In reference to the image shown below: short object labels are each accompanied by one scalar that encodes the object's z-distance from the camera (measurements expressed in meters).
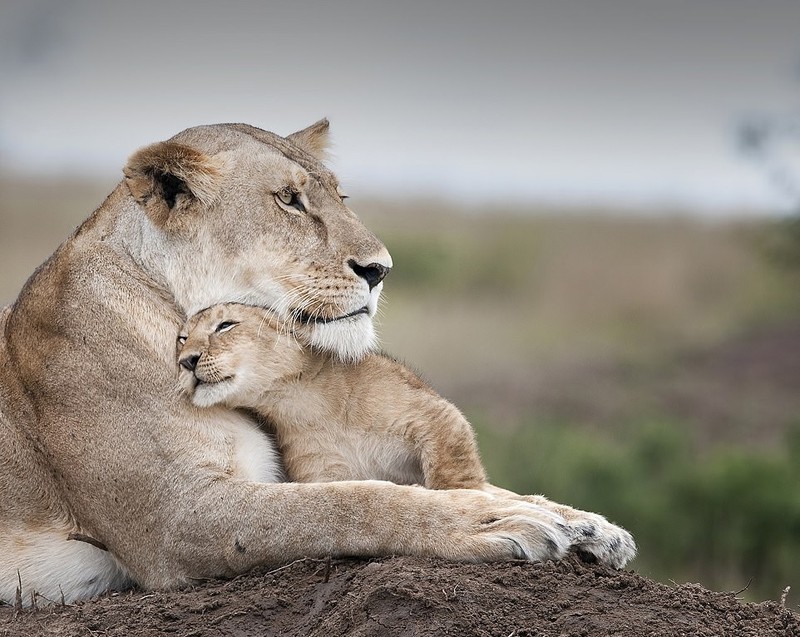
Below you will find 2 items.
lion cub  10.80
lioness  10.16
